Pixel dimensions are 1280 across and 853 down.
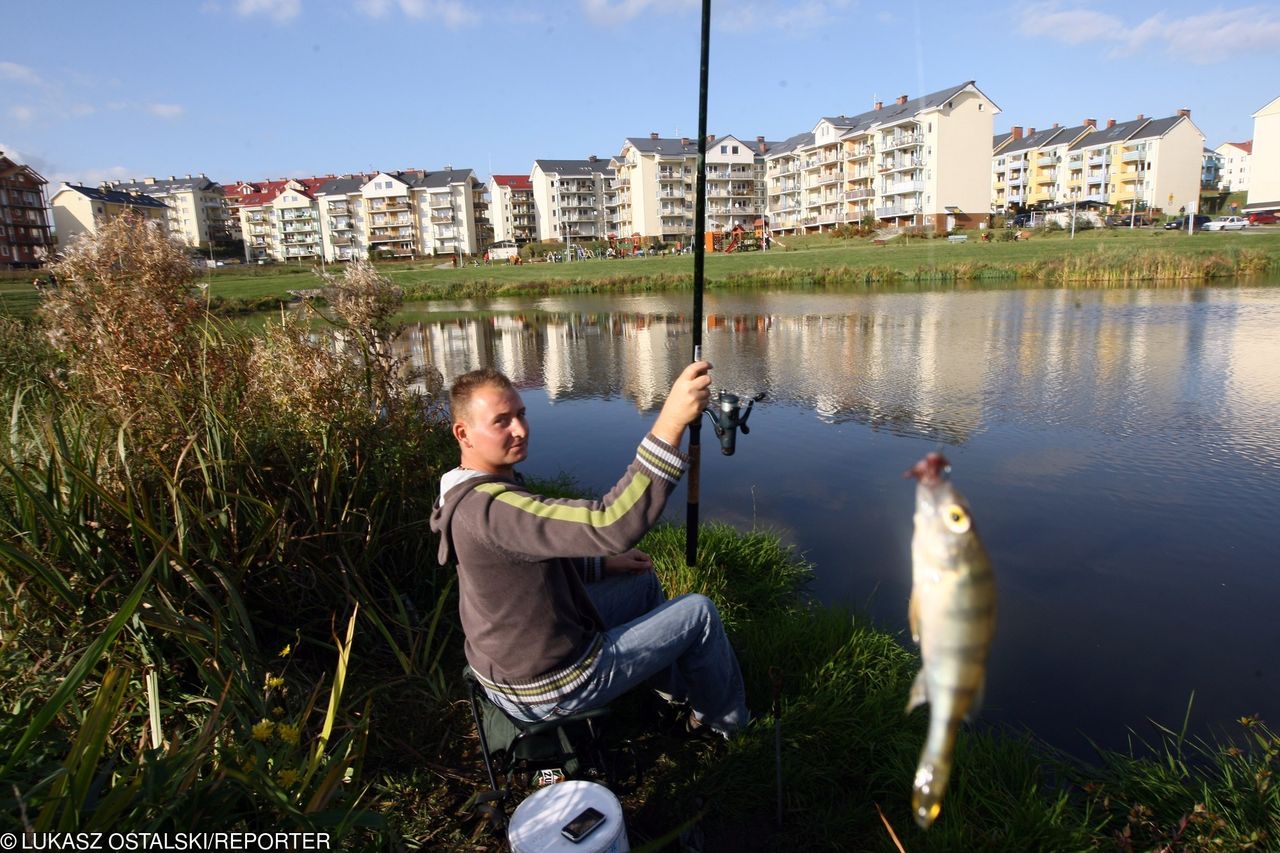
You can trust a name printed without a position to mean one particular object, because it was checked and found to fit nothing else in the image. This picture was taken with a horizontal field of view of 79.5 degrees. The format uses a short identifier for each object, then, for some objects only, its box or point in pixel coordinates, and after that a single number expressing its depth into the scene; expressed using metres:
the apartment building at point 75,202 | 78.88
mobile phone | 2.24
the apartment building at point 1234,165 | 120.12
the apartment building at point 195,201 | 100.75
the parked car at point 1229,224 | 55.97
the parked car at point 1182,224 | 58.03
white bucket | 2.22
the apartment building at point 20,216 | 67.31
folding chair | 2.72
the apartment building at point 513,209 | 98.00
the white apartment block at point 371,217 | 96.81
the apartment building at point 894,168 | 61.31
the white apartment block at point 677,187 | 86.19
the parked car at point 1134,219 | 65.12
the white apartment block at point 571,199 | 97.44
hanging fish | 0.86
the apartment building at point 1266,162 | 75.69
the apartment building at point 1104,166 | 77.88
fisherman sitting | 2.31
